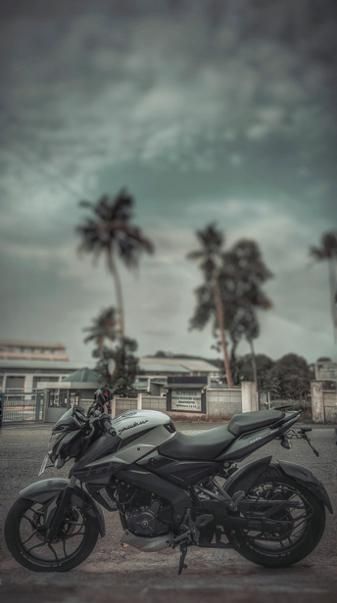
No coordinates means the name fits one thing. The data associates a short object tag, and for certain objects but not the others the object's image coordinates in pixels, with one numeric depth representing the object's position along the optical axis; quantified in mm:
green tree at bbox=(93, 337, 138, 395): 22297
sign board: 12305
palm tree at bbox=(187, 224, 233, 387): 34875
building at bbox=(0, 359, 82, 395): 42594
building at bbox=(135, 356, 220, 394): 45312
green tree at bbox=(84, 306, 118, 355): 33469
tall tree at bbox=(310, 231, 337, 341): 38728
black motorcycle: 3057
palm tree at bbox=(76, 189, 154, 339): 31797
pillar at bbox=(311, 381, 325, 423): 14552
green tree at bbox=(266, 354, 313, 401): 14254
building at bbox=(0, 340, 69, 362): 68875
